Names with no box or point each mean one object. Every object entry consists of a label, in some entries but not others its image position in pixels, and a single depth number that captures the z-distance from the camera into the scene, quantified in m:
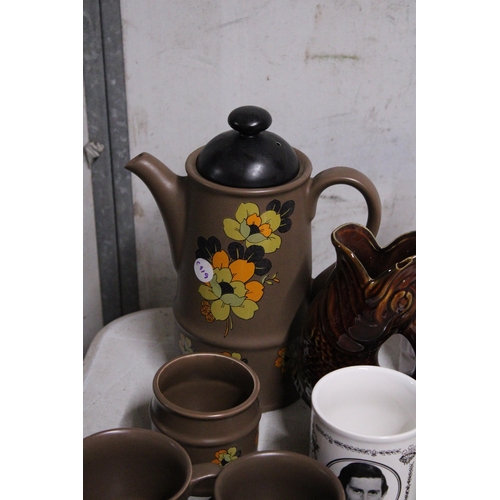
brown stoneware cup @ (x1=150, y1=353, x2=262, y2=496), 0.48
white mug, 0.46
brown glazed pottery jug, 0.51
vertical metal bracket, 0.70
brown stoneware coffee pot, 0.54
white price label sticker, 0.56
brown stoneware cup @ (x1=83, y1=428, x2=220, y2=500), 0.45
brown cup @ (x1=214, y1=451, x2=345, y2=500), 0.44
